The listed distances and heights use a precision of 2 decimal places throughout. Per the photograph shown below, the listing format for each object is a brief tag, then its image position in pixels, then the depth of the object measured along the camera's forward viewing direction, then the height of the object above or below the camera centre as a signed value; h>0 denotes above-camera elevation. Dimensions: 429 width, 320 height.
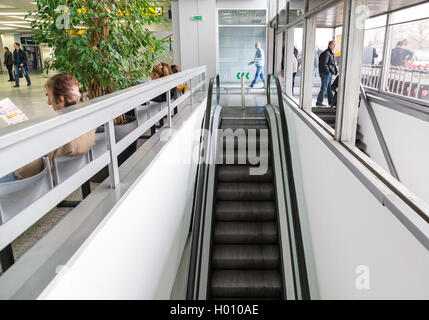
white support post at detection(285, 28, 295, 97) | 7.71 +0.06
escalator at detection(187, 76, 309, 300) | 4.59 -2.19
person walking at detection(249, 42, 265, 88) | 10.55 +0.06
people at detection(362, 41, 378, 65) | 7.74 +0.18
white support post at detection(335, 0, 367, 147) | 3.06 -0.07
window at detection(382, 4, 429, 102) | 5.70 +0.13
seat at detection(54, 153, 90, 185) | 2.15 -0.62
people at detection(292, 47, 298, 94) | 9.60 +0.01
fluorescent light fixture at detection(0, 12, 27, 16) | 15.02 +2.29
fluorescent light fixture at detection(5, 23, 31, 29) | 20.55 +2.52
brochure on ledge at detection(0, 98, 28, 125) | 2.42 -0.30
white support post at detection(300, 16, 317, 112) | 5.13 -0.11
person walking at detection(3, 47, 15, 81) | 15.50 +0.35
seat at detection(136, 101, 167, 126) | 4.83 -0.60
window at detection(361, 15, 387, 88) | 7.12 +0.24
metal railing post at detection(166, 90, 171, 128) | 3.64 -0.41
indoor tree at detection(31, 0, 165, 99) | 3.80 +0.35
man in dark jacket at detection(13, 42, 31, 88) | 14.12 +0.32
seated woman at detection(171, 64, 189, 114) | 6.04 -0.42
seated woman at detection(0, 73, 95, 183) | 2.37 -0.24
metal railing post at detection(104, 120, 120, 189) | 1.97 -0.49
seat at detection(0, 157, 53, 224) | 1.63 -0.60
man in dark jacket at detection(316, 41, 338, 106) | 8.07 -0.08
